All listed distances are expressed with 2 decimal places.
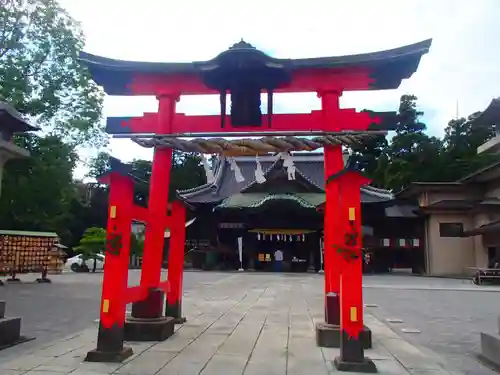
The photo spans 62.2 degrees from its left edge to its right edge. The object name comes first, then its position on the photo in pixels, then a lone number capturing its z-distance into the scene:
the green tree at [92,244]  24.66
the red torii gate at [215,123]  5.42
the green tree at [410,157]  37.84
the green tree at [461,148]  35.34
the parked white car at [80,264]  26.72
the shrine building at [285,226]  25.77
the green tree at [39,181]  15.05
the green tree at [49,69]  16.14
